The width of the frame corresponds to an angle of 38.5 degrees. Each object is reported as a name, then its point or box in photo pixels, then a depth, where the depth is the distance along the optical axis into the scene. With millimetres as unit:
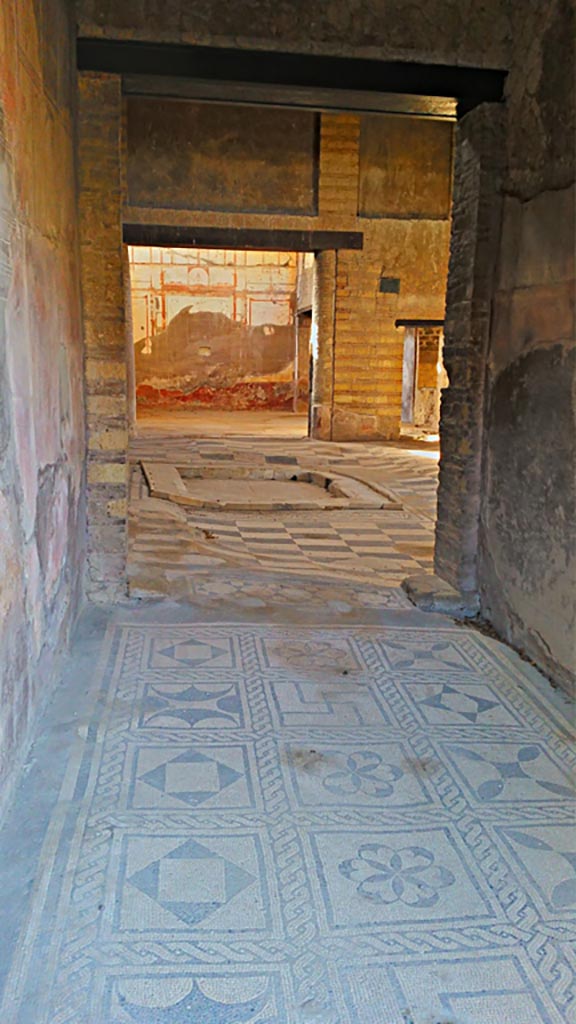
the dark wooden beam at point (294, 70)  3486
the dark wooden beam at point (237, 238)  10961
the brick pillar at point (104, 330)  3600
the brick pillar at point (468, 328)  3768
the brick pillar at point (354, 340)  11414
